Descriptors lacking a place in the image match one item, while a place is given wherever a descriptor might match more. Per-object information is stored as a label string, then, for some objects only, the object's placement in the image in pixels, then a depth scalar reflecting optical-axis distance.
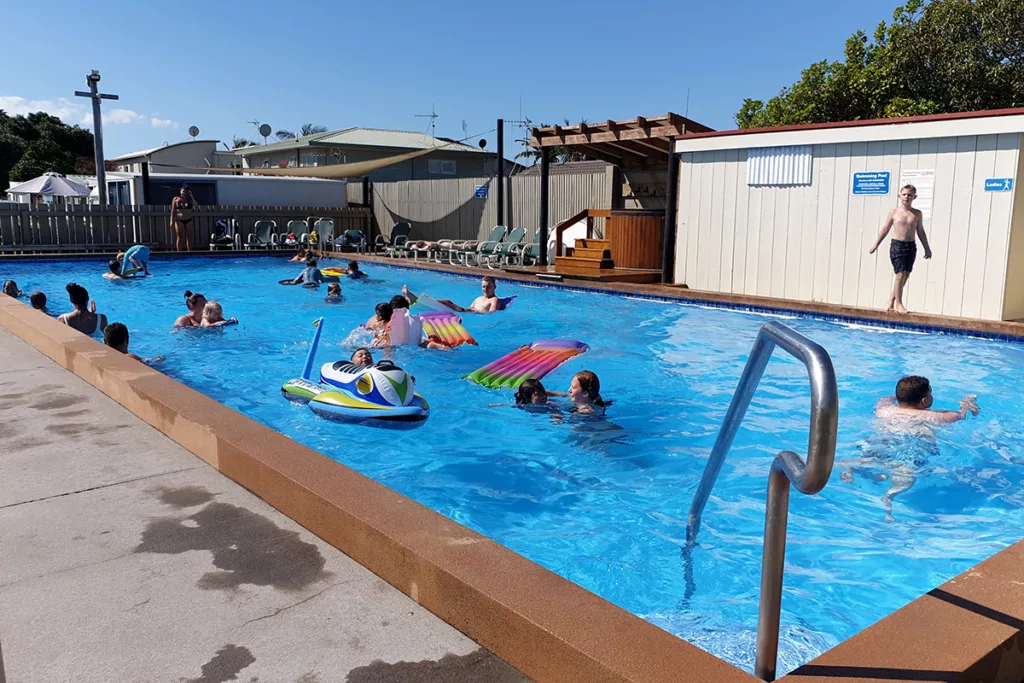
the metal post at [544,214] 16.66
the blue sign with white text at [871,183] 10.74
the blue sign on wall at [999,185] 9.51
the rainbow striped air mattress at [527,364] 7.43
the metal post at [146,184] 22.27
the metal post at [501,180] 19.70
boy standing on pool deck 9.91
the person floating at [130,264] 15.99
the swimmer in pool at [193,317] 10.41
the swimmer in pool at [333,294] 13.43
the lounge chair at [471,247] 18.39
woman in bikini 20.86
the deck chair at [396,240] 20.83
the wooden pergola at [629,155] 13.56
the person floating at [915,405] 5.68
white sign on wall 10.25
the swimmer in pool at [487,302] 11.46
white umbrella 23.55
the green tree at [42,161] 45.03
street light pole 21.27
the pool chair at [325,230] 21.75
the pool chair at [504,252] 17.69
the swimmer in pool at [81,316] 8.37
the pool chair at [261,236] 21.42
